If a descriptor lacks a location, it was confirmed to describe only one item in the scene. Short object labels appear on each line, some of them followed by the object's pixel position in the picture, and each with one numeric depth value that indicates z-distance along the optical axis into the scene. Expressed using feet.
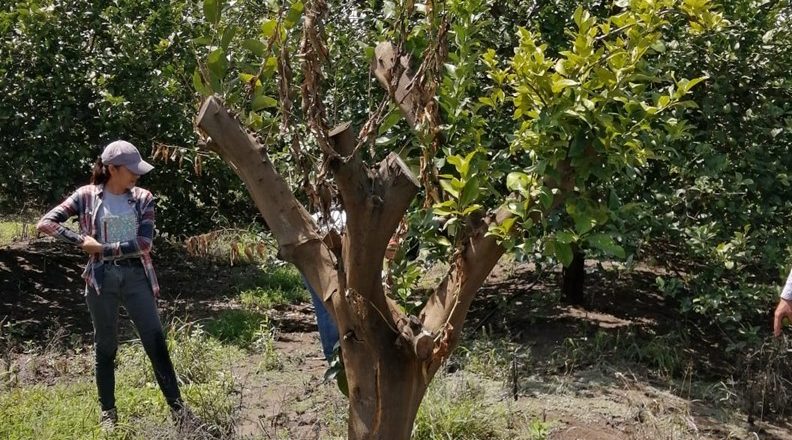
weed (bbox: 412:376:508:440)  14.38
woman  14.20
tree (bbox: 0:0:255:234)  23.29
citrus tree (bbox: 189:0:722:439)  8.61
